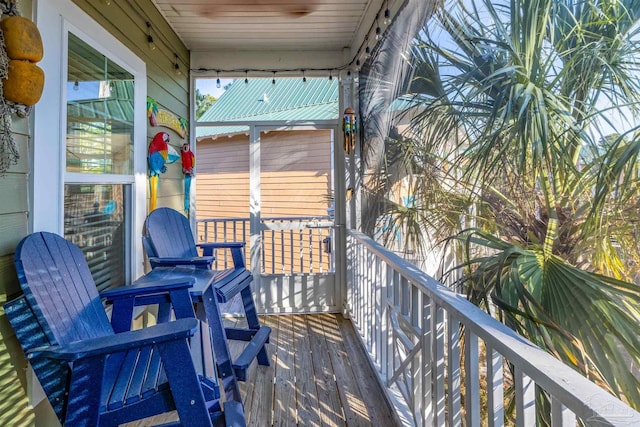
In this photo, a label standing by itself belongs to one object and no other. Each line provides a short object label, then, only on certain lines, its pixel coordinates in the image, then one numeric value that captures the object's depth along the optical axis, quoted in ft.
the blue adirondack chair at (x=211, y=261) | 7.66
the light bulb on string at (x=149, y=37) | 8.75
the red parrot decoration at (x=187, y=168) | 11.02
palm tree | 3.00
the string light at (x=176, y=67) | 10.61
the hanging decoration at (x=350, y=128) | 10.99
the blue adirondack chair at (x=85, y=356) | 4.00
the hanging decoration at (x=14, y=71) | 4.26
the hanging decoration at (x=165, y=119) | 8.83
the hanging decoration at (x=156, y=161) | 8.81
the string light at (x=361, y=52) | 8.30
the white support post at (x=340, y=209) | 12.01
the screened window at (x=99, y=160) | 6.00
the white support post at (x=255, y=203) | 12.08
